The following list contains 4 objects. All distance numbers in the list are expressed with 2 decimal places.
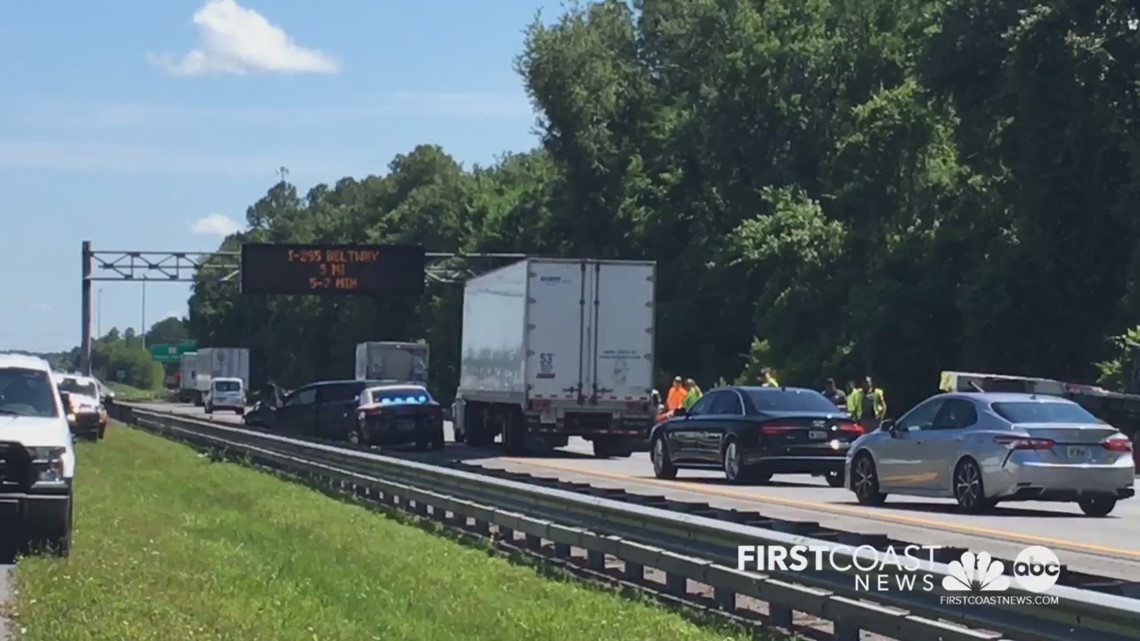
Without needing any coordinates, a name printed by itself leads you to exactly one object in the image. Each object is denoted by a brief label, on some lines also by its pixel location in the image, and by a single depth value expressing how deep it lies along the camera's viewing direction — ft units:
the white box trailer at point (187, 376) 398.62
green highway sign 538.88
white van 298.56
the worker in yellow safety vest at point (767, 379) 122.58
